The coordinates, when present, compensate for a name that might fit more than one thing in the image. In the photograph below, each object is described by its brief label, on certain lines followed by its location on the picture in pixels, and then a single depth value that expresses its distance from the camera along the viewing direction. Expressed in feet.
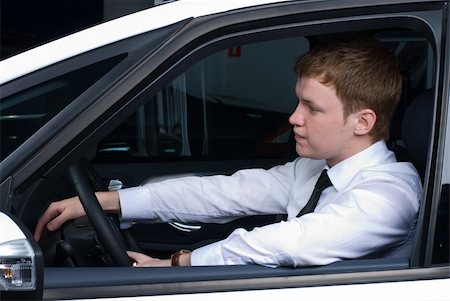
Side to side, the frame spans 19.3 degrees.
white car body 8.52
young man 9.44
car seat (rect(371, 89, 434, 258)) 9.80
